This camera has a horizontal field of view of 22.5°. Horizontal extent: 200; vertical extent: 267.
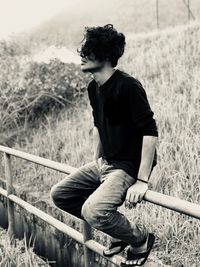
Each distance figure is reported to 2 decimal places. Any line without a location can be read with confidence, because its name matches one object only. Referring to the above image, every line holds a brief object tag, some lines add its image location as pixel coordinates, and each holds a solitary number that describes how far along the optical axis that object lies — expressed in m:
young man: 2.39
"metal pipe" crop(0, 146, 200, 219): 2.13
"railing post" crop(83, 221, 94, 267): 2.99
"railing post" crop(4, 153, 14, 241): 4.10
